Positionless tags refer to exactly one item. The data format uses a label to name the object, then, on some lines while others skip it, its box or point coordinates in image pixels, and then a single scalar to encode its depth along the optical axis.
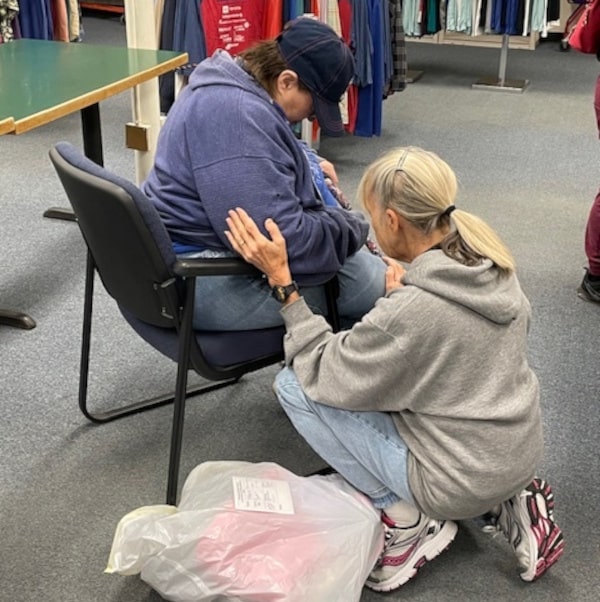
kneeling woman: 1.52
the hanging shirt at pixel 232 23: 3.63
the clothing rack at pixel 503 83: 5.87
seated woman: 1.68
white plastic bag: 1.57
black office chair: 1.63
